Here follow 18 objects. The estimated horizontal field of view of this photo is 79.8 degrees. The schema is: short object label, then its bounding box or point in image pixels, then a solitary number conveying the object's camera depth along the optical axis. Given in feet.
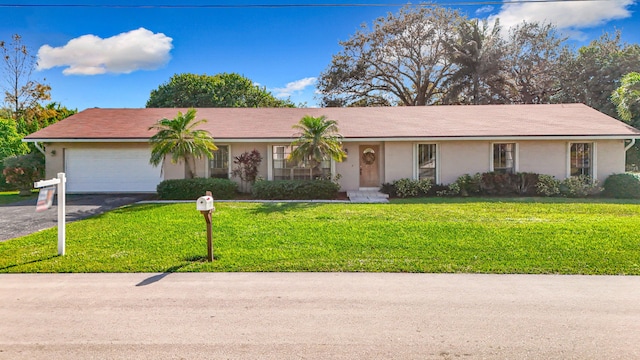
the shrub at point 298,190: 45.96
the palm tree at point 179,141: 44.06
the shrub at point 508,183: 48.60
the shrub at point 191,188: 45.91
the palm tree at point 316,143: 44.14
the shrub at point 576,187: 47.70
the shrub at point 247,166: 50.57
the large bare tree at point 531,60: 98.78
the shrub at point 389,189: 48.79
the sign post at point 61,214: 21.85
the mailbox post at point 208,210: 19.95
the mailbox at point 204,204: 19.89
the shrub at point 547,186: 47.91
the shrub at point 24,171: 53.06
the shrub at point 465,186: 47.93
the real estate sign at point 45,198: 19.50
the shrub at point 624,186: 46.47
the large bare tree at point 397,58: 106.32
